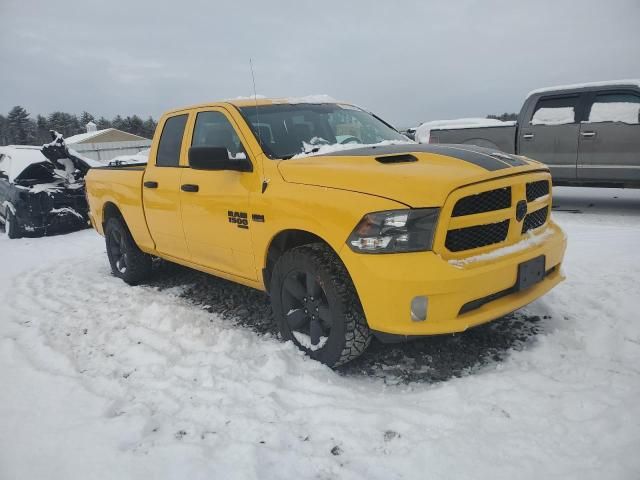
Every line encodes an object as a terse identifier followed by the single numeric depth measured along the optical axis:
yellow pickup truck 2.46
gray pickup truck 7.25
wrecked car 8.52
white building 29.91
